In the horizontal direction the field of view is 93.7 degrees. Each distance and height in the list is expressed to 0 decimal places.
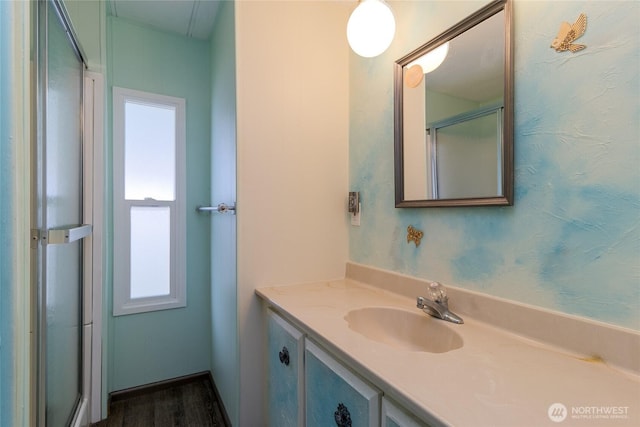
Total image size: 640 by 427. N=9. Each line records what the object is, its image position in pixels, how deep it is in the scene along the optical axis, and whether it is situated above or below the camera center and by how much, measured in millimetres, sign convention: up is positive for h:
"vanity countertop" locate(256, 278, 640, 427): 557 -372
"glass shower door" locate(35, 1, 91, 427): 944 -25
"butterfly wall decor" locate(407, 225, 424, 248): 1275 -94
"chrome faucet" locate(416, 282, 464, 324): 1057 -328
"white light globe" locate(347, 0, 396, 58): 1238 +785
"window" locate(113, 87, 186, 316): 1953 +77
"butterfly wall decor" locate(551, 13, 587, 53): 796 +488
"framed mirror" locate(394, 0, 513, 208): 985 +373
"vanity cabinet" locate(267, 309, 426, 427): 724 -541
